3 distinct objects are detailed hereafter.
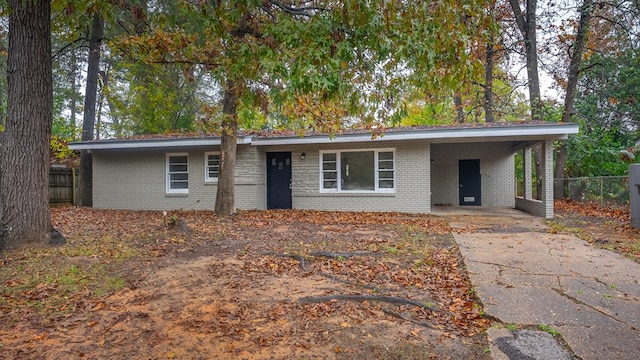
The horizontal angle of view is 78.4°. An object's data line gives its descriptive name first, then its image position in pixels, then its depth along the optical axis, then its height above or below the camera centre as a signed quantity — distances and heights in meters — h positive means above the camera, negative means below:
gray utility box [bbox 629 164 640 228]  8.69 -0.30
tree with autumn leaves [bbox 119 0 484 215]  4.57 +1.72
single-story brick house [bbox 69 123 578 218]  12.10 +0.43
